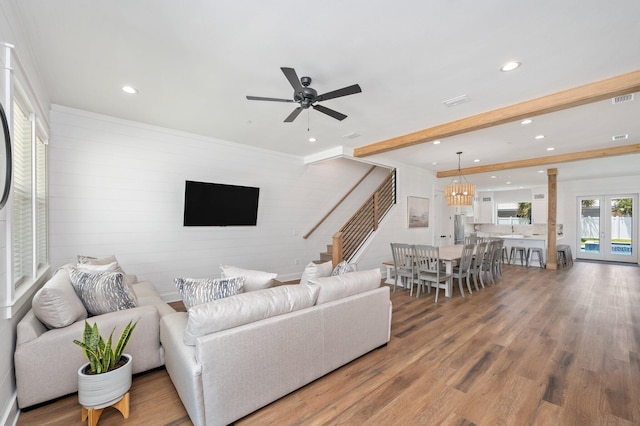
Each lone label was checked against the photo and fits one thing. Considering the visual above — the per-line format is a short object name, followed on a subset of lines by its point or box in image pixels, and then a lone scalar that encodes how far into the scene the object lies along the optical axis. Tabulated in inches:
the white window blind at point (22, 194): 90.7
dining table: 194.4
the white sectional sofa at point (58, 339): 78.9
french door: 347.6
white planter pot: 72.0
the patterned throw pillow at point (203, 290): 90.2
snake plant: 74.1
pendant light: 243.1
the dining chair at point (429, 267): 185.6
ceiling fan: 95.3
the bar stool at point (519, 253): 327.6
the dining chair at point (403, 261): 197.0
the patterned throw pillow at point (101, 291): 96.3
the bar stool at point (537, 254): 311.3
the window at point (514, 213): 476.1
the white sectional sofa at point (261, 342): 71.8
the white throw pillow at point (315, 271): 105.6
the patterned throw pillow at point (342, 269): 115.2
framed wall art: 294.5
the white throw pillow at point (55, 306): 83.0
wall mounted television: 185.8
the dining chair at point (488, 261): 232.8
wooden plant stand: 72.9
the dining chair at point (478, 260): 214.7
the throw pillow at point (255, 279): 102.0
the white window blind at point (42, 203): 127.3
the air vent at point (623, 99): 125.7
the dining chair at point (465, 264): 195.2
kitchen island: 315.0
